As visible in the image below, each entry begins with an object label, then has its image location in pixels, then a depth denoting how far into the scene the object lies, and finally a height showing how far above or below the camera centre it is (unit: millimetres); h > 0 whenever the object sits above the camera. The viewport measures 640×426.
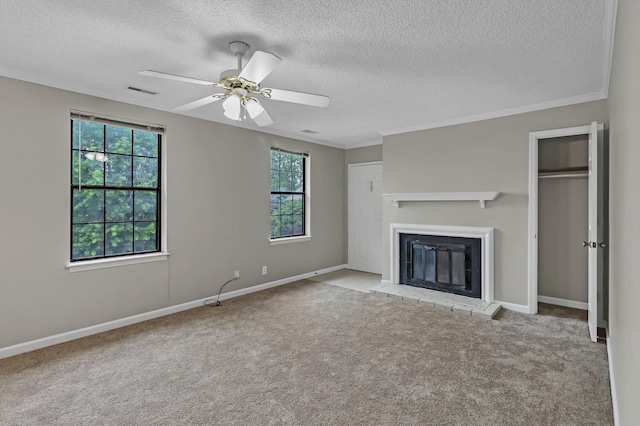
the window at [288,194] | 5359 +312
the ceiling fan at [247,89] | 2078 +884
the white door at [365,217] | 6066 -72
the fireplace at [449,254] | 4207 -559
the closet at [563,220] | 3912 -73
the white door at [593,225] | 3002 -101
